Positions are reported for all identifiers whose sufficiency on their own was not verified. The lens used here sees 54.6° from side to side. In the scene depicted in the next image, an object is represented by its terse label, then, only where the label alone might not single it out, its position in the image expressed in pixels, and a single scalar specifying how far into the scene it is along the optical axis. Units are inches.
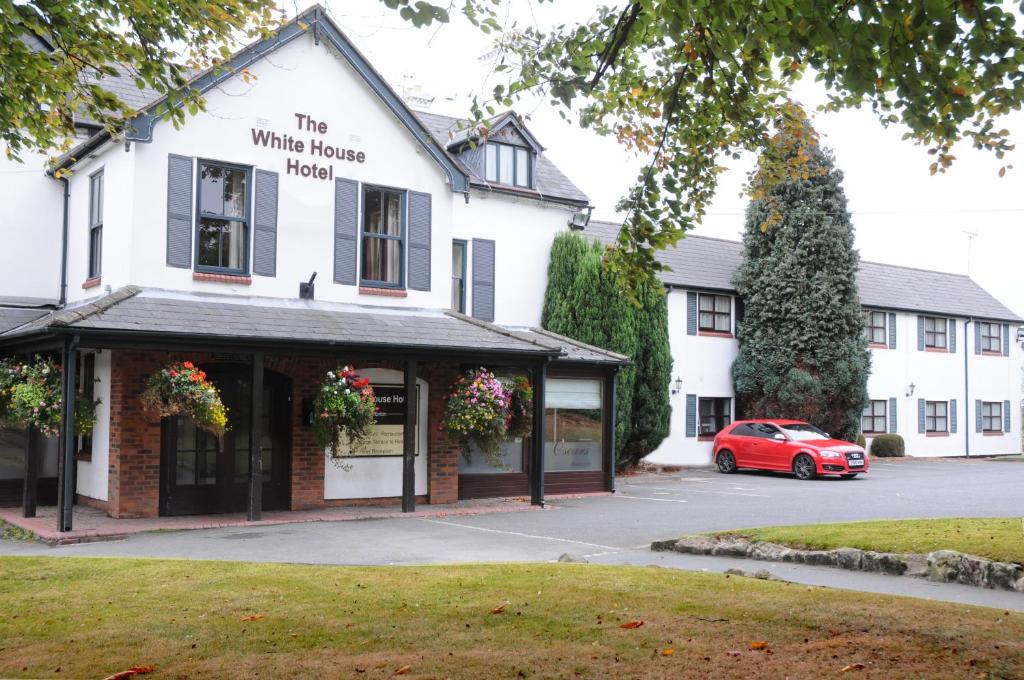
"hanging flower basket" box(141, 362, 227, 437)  560.7
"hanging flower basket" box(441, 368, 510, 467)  679.1
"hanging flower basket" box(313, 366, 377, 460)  619.8
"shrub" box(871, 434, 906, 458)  1381.6
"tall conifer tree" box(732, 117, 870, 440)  1226.6
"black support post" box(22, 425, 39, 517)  612.4
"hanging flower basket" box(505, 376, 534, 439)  715.4
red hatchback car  1026.1
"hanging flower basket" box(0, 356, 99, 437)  566.3
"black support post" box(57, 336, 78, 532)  542.3
